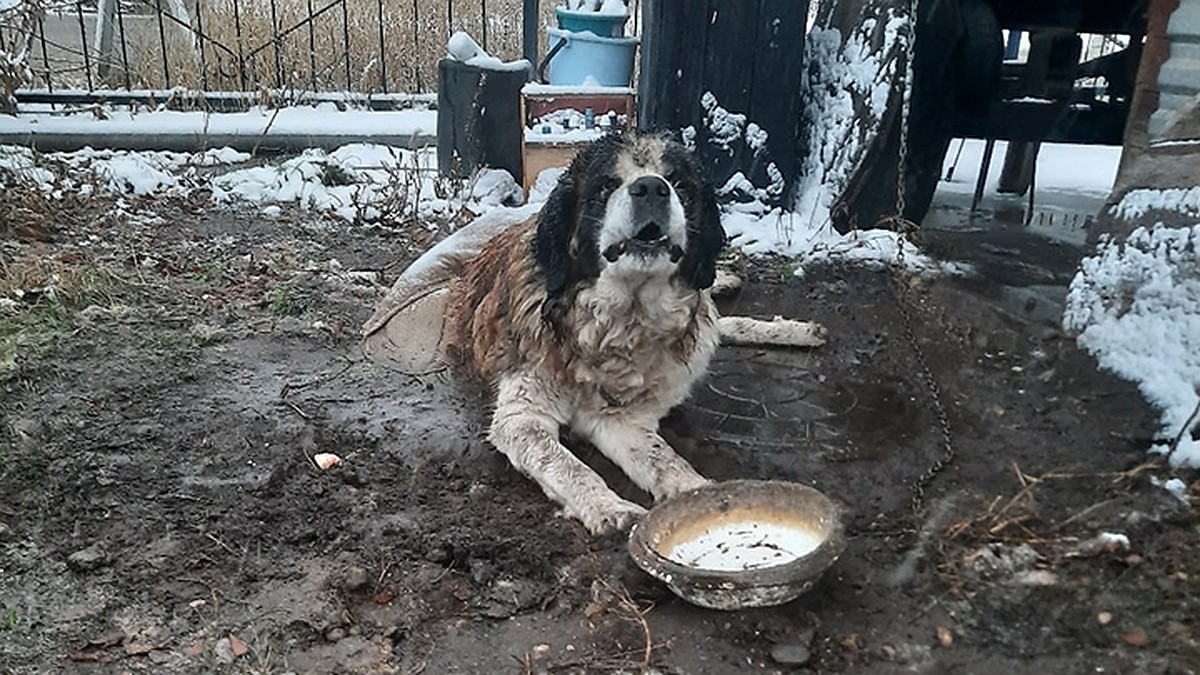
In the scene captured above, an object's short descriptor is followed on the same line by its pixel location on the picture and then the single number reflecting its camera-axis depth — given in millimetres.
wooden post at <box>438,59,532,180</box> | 6473
